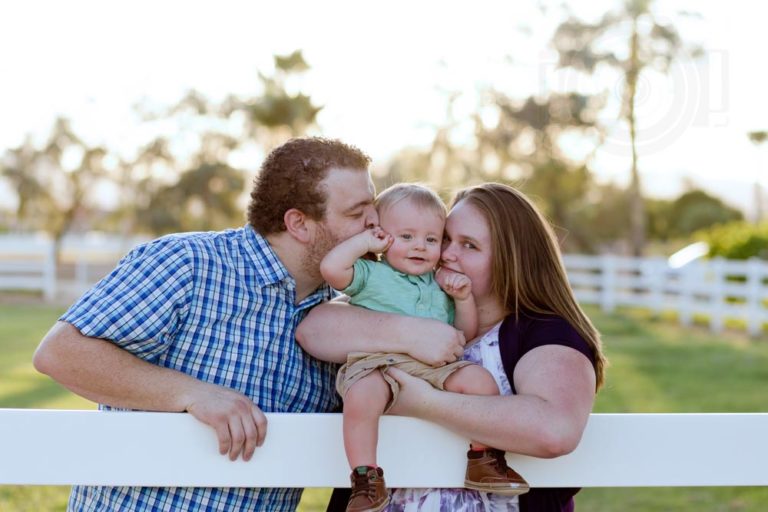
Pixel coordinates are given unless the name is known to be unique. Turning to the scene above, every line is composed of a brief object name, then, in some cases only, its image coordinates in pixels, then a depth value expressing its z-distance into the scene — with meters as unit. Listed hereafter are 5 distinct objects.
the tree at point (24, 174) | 46.03
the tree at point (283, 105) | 39.94
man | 2.51
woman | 2.27
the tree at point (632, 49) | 41.12
